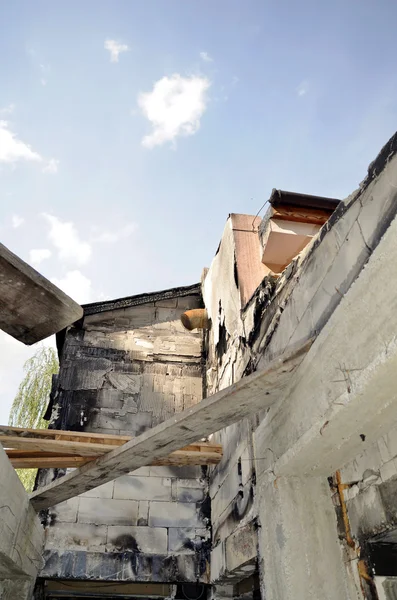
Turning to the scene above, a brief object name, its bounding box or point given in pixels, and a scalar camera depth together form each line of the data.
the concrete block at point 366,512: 2.56
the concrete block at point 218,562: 4.35
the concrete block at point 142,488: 5.40
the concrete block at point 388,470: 2.49
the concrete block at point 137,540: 5.05
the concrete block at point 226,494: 4.21
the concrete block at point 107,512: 5.16
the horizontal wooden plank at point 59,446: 3.46
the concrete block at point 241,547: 3.47
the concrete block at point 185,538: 5.14
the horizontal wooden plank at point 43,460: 3.71
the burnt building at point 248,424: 2.41
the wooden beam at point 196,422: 2.75
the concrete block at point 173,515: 5.29
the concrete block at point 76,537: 4.95
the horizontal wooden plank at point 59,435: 3.46
